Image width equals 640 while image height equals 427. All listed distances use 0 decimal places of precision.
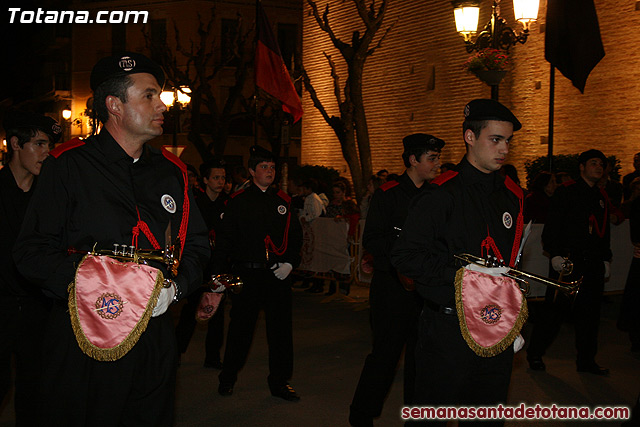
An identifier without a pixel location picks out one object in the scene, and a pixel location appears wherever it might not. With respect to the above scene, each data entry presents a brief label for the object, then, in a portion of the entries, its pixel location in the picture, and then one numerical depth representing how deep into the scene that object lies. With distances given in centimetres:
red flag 1484
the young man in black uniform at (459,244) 404
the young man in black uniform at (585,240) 802
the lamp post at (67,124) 4329
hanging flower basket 1234
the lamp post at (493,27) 1247
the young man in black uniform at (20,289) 493
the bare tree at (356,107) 1991
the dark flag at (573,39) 1370
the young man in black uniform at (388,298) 578
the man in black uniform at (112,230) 332
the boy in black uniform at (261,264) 707
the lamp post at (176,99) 2367
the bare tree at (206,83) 3338
